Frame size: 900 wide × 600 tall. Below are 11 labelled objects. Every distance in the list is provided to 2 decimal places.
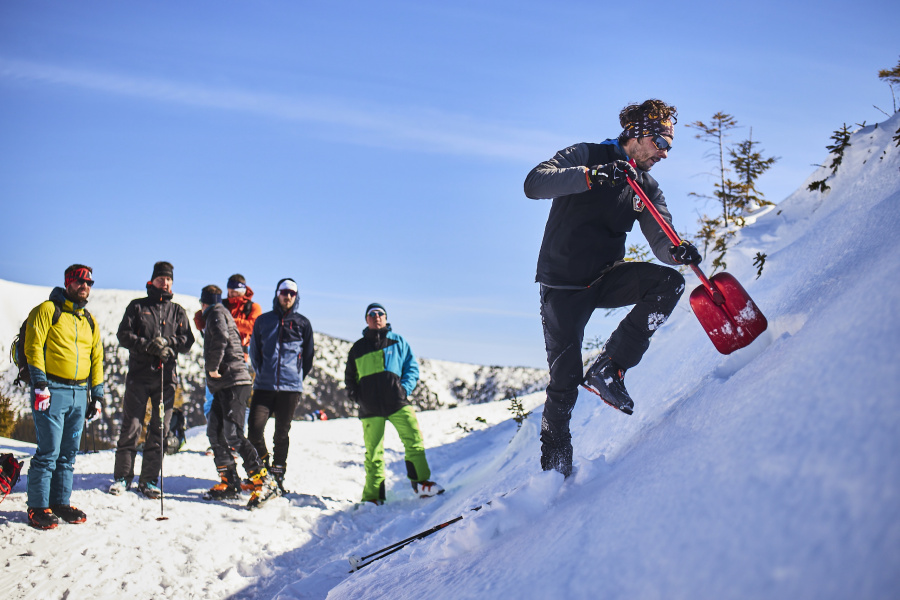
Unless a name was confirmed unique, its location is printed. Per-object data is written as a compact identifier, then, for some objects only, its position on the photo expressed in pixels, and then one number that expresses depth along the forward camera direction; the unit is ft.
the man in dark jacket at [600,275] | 10.79
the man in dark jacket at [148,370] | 20.06
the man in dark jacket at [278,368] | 21.33
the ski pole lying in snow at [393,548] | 10.81
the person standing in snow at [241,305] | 24.00
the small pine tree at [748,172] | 35.09
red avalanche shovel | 9.91
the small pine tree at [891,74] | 23.36
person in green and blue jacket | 21.44
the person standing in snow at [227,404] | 20.10
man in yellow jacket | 16.22
